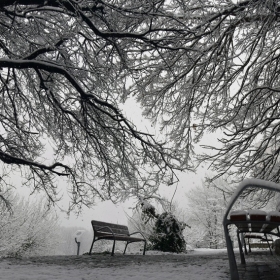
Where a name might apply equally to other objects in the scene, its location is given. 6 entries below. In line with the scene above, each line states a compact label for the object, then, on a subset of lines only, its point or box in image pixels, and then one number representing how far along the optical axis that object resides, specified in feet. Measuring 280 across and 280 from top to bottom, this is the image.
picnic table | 8.61
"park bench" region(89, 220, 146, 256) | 21.63
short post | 38.37
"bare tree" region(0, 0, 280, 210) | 17.08
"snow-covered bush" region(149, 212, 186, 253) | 31.17
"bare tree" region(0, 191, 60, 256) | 71.82
